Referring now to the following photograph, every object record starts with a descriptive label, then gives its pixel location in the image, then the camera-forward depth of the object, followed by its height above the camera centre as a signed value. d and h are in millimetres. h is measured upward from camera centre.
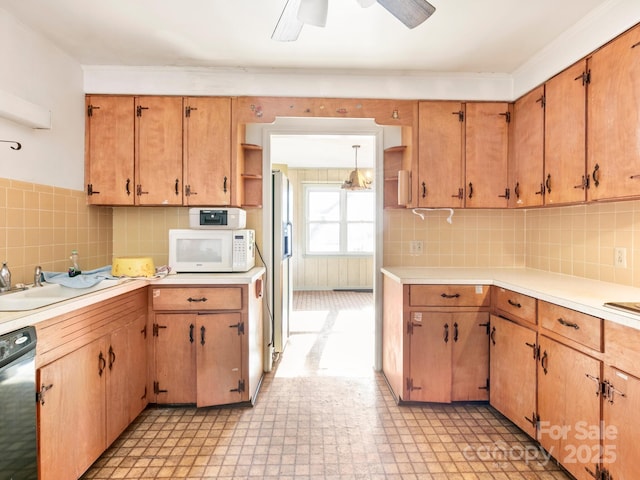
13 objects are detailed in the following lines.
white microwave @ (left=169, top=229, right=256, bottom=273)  2652 -99
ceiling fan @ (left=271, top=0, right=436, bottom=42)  1602 +979
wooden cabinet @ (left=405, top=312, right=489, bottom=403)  2535 -807
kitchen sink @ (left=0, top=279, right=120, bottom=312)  1579 -286
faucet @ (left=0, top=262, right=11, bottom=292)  1937 -212
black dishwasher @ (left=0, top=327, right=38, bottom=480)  1295 -603
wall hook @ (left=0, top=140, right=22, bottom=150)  2038 +498
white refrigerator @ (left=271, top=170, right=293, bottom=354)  3299 -185
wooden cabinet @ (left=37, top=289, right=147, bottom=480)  1567 -721
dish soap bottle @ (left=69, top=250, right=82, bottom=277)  2303 -190
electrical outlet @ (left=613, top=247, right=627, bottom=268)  2180 -113
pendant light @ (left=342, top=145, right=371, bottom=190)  5500 +795
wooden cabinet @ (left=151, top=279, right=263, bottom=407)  2480 -699
